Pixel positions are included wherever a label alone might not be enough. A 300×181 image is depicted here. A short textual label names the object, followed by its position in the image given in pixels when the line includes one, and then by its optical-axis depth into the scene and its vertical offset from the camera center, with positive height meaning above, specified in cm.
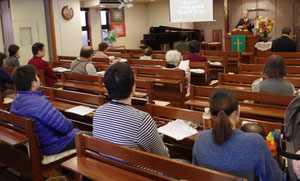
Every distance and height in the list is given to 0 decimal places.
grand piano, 1302 +39
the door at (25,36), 921 +48
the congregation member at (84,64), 532 -23
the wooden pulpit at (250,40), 927 +5
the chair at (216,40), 1315 +14
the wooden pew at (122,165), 171 -69
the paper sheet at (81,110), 335 -63
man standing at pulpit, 1036 +63
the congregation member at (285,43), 709 -7
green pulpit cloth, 944 -1
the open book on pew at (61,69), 657 -37
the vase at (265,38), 891 +8
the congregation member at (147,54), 684 -15
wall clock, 1012 +118
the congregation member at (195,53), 589 -16
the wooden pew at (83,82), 475 -52
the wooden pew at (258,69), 489 -43
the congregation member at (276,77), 335 -39
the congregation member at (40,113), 284 -53
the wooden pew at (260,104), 316 -64
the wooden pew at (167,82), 491 -56
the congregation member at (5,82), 508 -44
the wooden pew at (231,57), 714 -32
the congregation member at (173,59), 525 -22
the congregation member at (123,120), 210 -47
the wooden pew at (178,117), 276 -63
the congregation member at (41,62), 581 -18
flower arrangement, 866 +40
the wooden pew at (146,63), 607 -31
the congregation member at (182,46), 840 -2
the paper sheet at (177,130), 251 -67
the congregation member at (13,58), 652 -10
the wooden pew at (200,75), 550 -54
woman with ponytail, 171 -59
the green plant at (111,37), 1229 +43
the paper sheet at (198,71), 533 -43
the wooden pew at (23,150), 273 -87
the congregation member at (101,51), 753 -5
